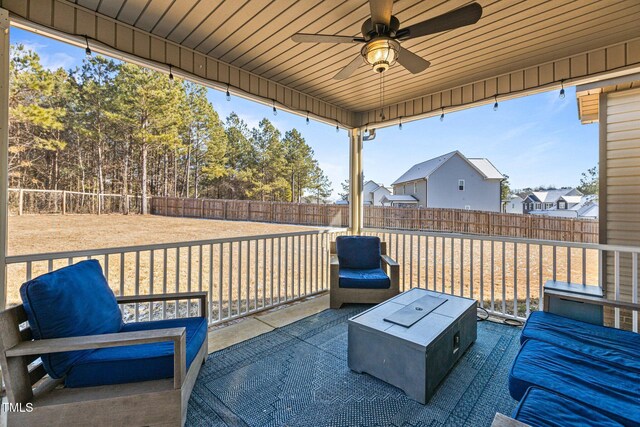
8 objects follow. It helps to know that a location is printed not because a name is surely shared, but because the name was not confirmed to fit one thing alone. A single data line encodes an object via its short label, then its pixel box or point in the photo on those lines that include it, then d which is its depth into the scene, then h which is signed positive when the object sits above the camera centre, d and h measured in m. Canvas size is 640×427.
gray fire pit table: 1.82 -0.94
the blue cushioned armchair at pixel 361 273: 3.37 -0.79
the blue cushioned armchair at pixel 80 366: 1.30 -0.81
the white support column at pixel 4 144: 1.94 +0.50
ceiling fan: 1.80 +1.32
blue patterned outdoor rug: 1.71 -1.29
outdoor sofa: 1.14 -0.84
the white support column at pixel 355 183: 4.84 +0.56
